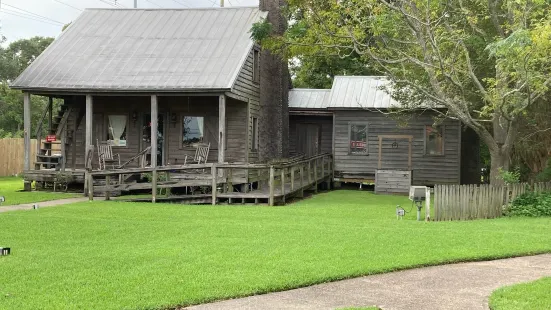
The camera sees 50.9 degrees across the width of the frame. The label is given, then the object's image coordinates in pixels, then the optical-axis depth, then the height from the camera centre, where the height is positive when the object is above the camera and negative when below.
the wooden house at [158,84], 21.00 +2.09
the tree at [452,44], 15.23 +3.23
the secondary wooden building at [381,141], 25.16 +0.31
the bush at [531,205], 15.44 -1.53
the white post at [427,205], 13.95 -1.40
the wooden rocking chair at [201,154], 22.23 -0.34
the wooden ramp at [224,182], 18.00 -1.26
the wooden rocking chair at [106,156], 22.44 -0.50
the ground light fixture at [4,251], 8.75 -1.65
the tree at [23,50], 54.75 +10.06
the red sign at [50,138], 22.37 +0.20
